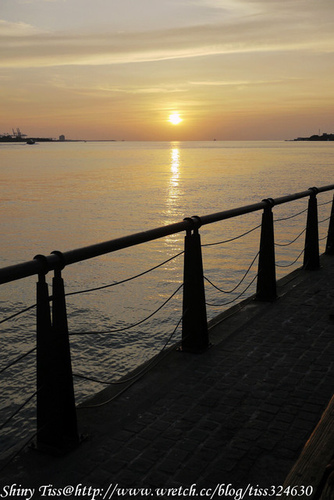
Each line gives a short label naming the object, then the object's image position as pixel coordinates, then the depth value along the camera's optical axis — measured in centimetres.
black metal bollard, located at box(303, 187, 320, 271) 967
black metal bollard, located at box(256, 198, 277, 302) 759
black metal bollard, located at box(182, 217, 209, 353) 546
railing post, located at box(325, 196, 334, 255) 1110
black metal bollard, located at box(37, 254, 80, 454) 361
